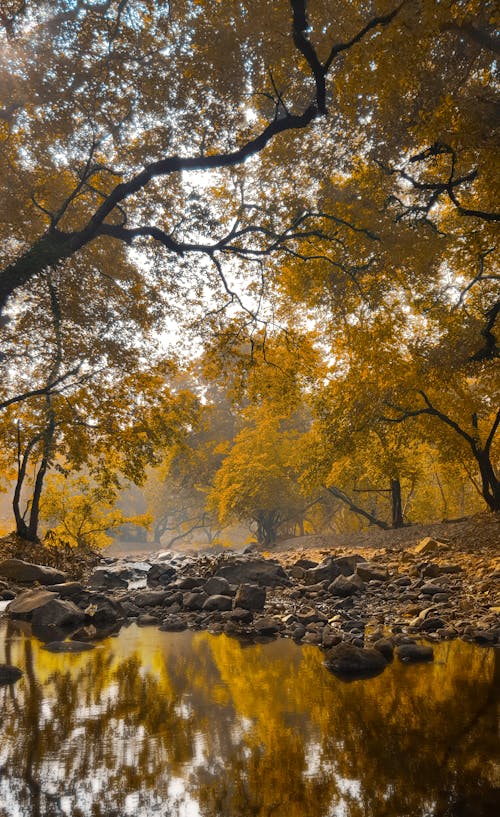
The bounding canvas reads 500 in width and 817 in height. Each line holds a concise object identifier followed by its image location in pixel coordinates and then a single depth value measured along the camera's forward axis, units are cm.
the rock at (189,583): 1167
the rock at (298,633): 712
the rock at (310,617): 785
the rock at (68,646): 665
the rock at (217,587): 1020
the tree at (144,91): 949
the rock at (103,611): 874
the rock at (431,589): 919
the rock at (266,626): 751
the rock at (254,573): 1192
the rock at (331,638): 648
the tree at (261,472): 3080
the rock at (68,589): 1071
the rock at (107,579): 1430
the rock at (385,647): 590
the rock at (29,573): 1262
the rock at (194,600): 972
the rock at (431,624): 709
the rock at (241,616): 839
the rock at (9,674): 521
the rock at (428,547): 1468
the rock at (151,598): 1032
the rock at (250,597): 902
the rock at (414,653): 571
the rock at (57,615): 857
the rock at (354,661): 541
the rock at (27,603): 905
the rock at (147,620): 867
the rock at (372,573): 1117
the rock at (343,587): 1006
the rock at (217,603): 934
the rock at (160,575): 1504
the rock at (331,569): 1175
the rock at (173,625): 809
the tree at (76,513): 2486
